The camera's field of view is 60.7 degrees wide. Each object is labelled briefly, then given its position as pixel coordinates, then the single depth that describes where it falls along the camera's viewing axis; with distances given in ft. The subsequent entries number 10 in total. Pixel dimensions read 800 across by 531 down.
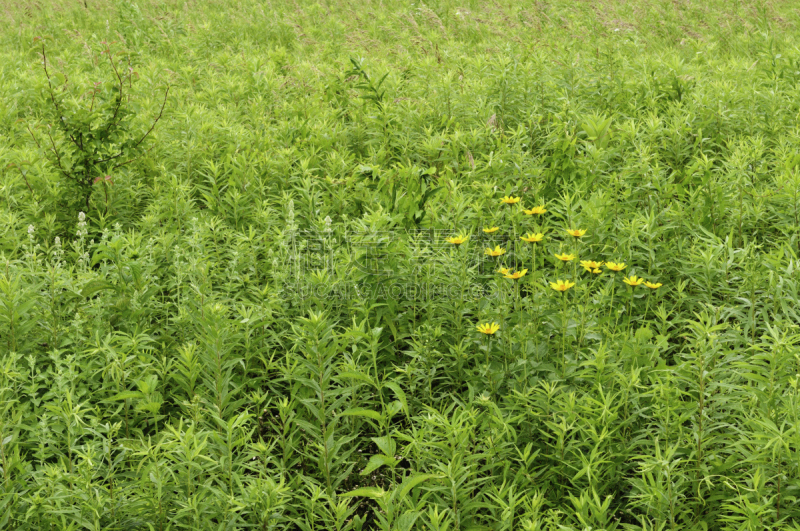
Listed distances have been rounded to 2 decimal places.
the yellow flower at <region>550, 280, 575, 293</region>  9.68
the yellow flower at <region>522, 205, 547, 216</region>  11.26
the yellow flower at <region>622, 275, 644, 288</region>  9.83
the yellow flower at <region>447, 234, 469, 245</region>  10.71
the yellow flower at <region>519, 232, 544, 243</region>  10.25
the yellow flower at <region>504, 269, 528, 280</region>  9.80
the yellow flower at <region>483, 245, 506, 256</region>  10.37
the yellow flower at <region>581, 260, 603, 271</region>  9.93
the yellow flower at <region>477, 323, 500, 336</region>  9.45
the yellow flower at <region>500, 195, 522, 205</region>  12.15
